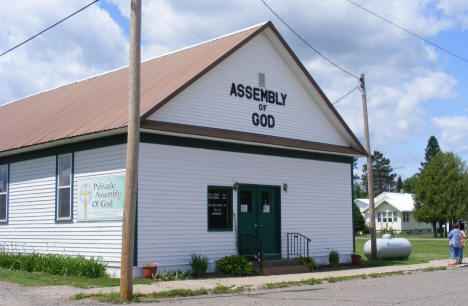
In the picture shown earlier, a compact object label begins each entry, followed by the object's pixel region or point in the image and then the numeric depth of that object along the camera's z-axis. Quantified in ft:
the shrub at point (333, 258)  67.31
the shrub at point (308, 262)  61.11
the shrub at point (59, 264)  50.26
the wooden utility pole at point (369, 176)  75.92
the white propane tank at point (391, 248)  76.84
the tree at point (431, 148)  348.53
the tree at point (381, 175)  401.70
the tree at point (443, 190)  181.68
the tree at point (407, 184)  466.62
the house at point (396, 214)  237.66
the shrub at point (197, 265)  53.42
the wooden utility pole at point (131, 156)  37.68
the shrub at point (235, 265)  53.67
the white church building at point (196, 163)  52.70
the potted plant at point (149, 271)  49.52
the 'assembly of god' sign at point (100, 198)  51.80
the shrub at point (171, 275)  49.85
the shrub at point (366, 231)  215.92
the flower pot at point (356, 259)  69.70
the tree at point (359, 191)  463.25
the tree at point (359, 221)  205.67
